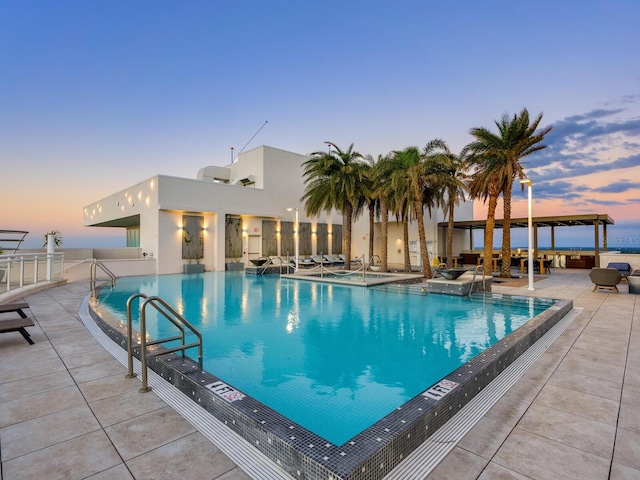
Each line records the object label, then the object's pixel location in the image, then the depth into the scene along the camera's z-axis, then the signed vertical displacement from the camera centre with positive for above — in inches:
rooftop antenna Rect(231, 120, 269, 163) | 1232.2 +421.4
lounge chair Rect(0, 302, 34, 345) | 175.2 -47.2
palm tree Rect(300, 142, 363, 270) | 735.7 +137.6
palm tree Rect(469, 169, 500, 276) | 575.8 +63.8
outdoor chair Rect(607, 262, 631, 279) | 532.1 -48.1
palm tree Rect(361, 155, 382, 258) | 734.5 +123.7
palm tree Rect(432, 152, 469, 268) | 618.5 +118.5
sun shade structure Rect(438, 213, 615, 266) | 750.5 +46.5
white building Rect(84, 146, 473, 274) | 759.1 +65.3
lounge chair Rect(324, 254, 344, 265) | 968.8 -60.6
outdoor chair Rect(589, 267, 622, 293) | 405.7 -49.1
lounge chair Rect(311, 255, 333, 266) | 905.9 -58.3
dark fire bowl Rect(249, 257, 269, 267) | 779.4 -50.3
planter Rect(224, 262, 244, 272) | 845.2 -68.0
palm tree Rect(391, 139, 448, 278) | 599.2 +130.2
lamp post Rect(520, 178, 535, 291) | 448.1 -14.1
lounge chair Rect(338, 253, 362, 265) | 960.4 -59.4
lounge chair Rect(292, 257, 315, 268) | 847.7 -61.9
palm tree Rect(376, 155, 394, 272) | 671.8 +107.4
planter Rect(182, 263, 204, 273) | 778.2 -66.2
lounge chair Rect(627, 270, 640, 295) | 393.7 -55.2
